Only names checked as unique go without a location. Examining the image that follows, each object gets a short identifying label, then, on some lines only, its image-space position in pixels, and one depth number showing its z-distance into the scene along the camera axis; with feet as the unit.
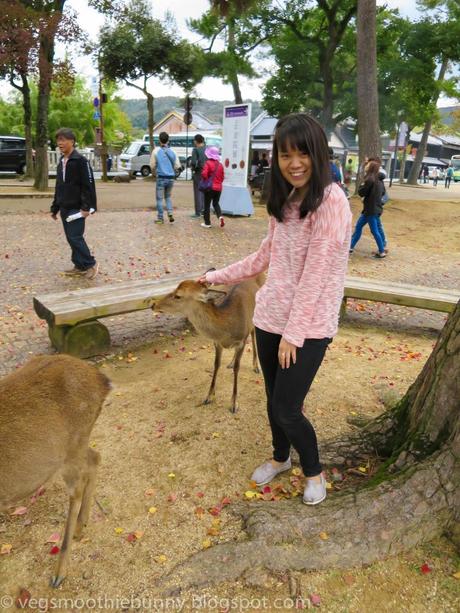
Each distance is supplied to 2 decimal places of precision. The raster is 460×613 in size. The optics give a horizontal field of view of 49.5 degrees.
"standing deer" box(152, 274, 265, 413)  12.13
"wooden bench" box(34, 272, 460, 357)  13.88
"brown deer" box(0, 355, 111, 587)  6.64
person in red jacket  33.96
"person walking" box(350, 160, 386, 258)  28.50
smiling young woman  6.90
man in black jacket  19.26
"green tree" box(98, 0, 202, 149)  83.92
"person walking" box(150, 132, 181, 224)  33.17
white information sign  39.81
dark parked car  74.79
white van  93.61
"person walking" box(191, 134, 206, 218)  36.94
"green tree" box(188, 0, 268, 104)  67.41
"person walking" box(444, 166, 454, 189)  113.39
